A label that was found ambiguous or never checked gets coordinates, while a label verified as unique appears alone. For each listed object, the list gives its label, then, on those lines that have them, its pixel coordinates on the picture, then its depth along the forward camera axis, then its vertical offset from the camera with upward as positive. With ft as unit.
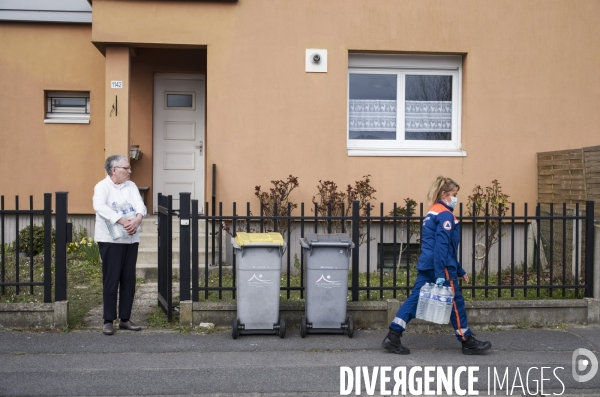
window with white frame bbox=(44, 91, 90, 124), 39.45 +4.56
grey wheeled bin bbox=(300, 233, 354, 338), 22.91 -2.76
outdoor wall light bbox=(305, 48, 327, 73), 34.91 +6.47
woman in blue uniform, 20.75 -2.12
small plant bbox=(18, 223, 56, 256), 35.88 -2.64
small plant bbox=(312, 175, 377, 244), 33.83 -0.25
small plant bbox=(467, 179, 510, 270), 32.98 -0.44
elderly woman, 23.27 -1.50
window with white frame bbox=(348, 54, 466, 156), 36.09 +4.45
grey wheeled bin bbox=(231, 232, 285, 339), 22.71 -2.79
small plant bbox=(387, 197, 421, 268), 33.68 -1.74
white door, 40.14 +3.08
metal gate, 24.67 -2.32
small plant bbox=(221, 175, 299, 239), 33.56 -0.34
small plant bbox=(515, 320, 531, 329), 24.70 -4.56
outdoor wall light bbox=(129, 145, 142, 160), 37.95 +1.92
